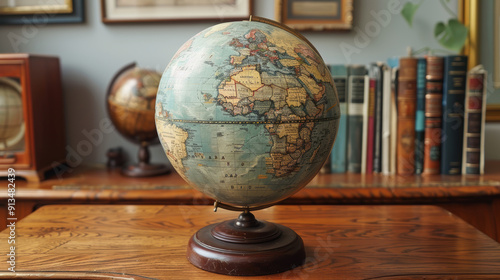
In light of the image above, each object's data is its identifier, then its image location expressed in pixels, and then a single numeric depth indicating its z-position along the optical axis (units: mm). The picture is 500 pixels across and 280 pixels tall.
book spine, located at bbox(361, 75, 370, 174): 2107
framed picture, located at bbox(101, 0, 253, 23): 2344
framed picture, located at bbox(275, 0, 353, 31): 2318
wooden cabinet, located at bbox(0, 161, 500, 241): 1893
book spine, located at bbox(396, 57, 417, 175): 2086
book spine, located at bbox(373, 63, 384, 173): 2123
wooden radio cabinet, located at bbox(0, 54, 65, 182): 2039
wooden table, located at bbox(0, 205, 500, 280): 1048
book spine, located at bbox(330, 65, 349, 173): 2105
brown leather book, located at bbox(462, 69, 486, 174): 2062
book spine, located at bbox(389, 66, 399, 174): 2113
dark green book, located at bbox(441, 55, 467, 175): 2066
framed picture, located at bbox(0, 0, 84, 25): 2367
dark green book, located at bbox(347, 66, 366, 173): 2104
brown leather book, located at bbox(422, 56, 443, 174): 2082
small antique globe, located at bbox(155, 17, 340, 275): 969
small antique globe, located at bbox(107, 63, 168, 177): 2123
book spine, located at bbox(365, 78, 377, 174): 2121
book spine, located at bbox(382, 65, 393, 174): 2117
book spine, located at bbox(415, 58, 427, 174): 2092
